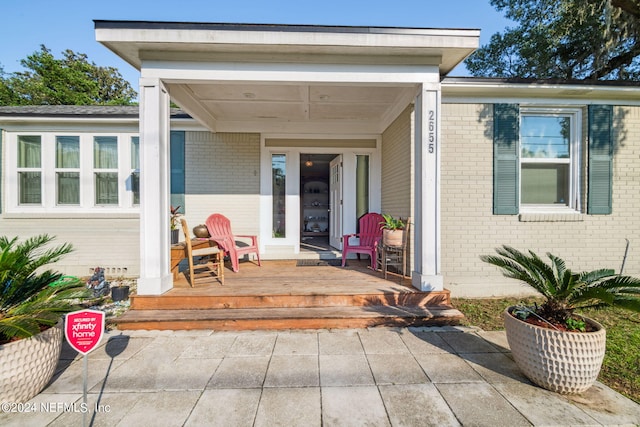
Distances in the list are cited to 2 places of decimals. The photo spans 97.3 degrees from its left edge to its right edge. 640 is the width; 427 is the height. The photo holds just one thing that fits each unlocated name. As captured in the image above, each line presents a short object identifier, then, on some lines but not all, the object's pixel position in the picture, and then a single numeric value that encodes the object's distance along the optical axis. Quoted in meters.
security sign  1.67
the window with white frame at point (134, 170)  5.21
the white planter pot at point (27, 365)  1.84
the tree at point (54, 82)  15.38
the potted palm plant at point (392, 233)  3.86
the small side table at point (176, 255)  3.87
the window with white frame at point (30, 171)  5.11
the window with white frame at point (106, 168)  5.20
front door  5.74
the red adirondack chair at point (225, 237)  4.29
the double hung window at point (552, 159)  4.16
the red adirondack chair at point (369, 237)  4.43
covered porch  3.04
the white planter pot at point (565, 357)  1.98
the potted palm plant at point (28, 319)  1.85
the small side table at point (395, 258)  3.91
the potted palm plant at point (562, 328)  1.98
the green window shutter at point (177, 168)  5.23
